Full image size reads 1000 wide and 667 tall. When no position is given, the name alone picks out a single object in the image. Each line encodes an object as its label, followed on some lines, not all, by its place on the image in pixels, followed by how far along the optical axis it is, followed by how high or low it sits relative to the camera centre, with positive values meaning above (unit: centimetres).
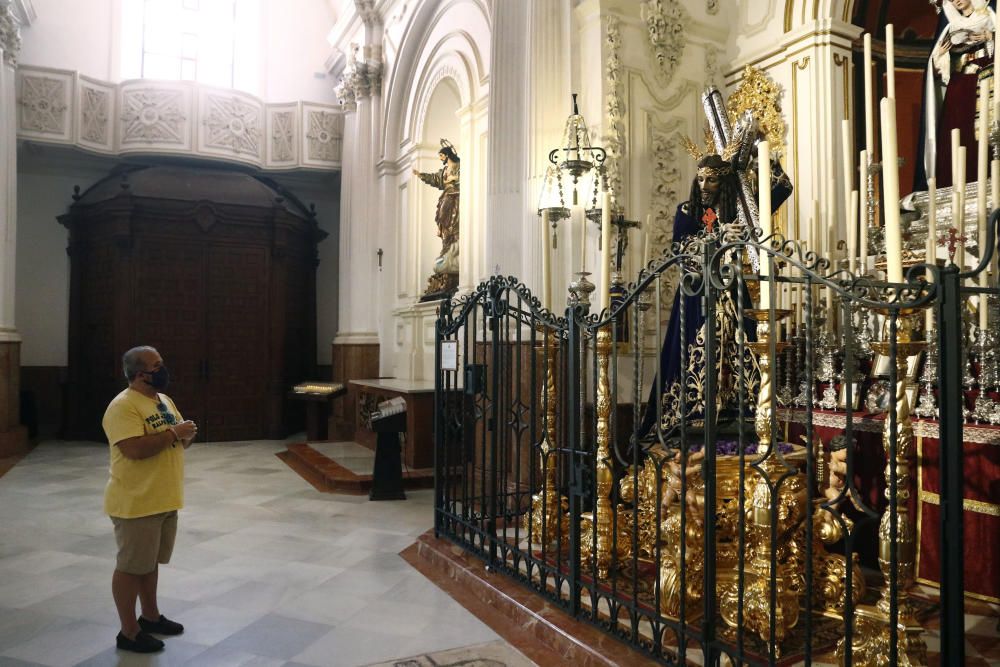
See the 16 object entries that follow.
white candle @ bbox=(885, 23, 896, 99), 364 +148
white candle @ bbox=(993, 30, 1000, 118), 380 +146
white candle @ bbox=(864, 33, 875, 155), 414 +142
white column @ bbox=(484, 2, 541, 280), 616 +174
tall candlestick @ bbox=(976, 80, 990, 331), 362 +80
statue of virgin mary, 450 +175
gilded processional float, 248 -34
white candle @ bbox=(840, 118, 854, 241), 418 +116
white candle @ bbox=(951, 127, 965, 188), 380 +109
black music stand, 707 -109
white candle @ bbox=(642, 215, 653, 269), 569 +89
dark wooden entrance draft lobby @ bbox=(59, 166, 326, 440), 1138 +97
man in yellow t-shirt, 345 -57
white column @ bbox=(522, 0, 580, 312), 600 +208
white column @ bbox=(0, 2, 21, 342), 976 +244
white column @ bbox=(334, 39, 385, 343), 1161 +191
